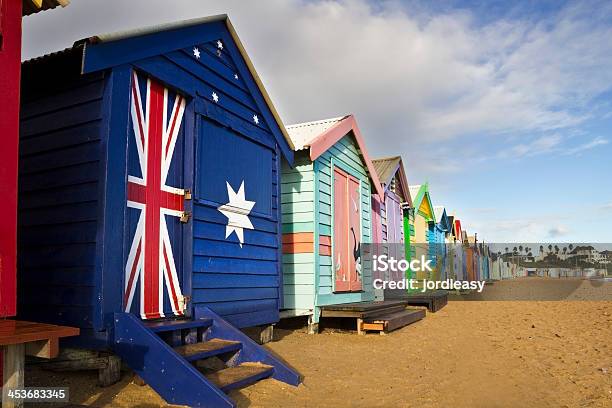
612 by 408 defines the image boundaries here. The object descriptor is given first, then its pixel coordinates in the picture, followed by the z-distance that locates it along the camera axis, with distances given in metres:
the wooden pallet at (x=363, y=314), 9.16
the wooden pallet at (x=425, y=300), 14.53
